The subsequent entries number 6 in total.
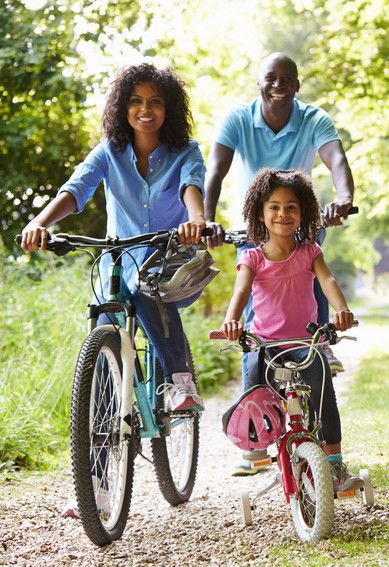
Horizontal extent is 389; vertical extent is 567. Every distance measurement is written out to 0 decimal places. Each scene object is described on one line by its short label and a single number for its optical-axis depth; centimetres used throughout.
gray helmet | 683
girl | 669
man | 843
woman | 718
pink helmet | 652
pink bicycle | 637
